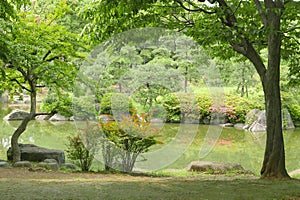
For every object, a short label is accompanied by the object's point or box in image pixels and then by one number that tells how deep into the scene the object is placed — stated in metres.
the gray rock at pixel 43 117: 20.07
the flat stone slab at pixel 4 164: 7.00
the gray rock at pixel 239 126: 19.06
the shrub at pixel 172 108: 17.81
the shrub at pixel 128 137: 7.37
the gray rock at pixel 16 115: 19.29
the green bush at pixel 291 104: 19.67
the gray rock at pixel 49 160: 7.54
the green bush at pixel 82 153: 7.30
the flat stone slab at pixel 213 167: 7.73
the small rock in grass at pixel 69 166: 7.57
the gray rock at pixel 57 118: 19.70
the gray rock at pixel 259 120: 18.14
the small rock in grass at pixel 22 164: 7.09
